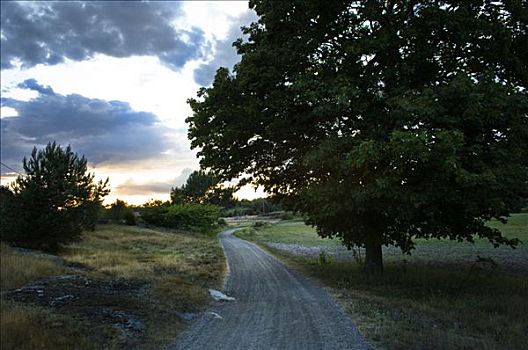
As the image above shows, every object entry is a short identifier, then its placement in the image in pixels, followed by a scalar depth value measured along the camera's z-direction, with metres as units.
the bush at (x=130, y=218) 66.56
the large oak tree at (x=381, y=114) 14.05
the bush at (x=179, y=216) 79.62
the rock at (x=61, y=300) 11.14
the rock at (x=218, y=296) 15.26
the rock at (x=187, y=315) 11.97
